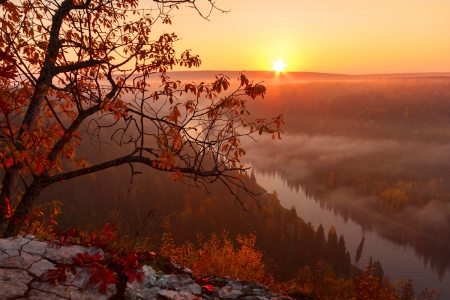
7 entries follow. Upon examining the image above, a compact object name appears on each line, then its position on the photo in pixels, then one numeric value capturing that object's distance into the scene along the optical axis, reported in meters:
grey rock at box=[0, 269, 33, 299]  3.84
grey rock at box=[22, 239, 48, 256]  4.65
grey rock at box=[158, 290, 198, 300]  4.52
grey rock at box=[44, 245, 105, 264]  4.57
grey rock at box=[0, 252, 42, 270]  4.29
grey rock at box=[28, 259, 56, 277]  4.25
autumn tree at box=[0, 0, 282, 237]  6.48
